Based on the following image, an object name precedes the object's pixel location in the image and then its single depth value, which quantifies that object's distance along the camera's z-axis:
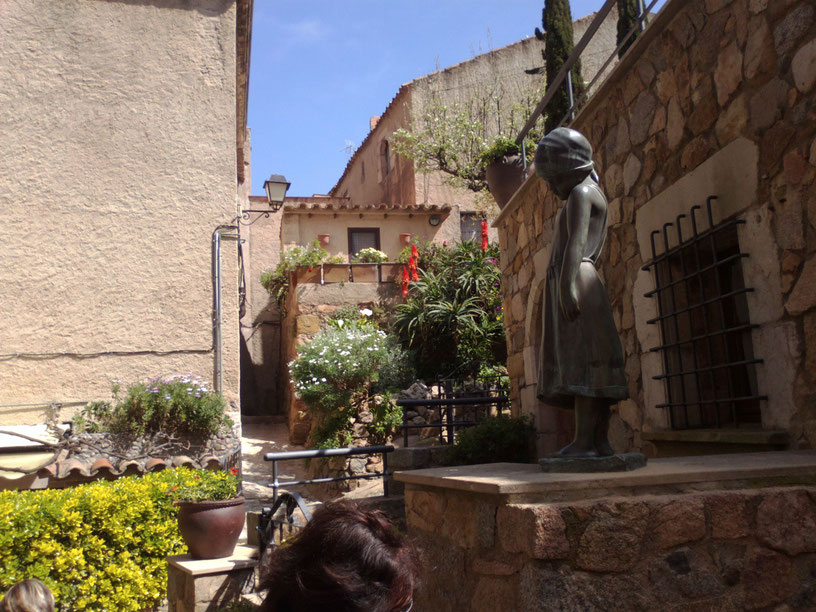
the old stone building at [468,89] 18.30
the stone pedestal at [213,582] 5.05
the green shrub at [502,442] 6.34
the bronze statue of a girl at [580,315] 2.73
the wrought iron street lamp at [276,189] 10.33
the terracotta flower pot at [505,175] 8.95
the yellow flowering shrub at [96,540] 5.87
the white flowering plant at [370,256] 14.82
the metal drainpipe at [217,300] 9.54
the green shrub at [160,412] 8.60
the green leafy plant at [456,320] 11.92
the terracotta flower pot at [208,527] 5.39
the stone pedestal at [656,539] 2.28
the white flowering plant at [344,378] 11.00
